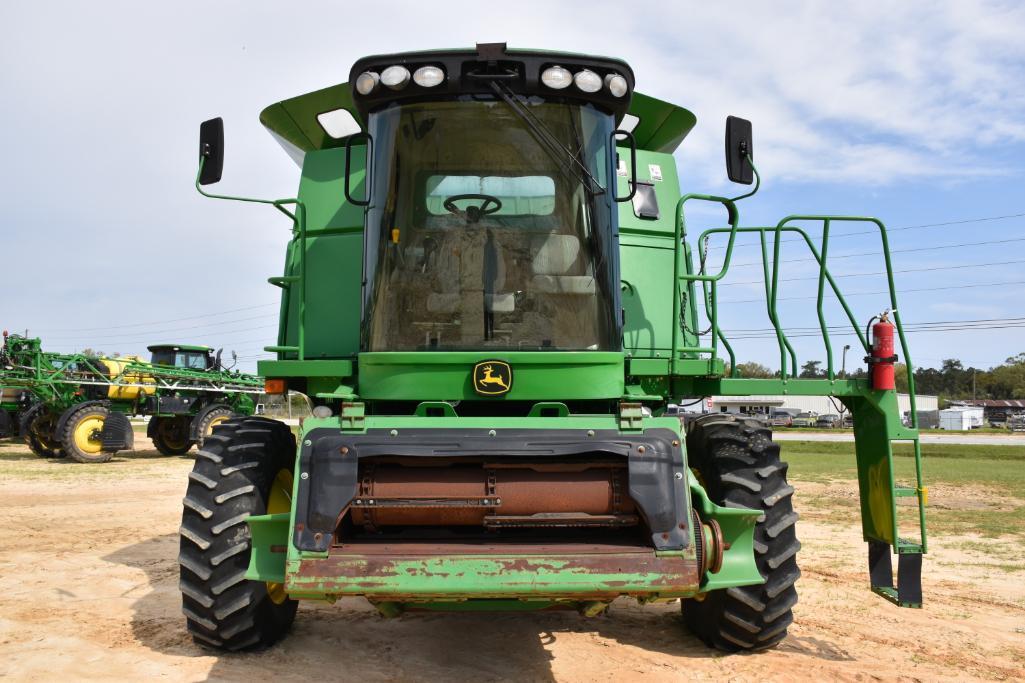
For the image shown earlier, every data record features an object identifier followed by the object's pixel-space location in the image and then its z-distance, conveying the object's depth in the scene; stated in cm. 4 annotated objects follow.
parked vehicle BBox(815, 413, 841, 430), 6825
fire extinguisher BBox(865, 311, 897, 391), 524
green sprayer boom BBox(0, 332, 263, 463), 2075
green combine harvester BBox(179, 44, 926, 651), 403
